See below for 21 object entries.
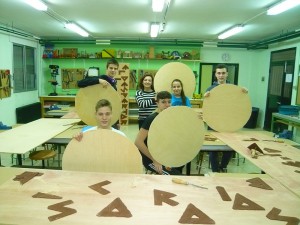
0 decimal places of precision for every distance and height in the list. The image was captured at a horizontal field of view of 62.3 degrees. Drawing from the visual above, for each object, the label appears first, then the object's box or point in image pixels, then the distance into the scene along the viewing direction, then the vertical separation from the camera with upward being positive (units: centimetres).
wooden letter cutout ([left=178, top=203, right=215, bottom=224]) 128 -70
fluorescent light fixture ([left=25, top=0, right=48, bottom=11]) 432 +132
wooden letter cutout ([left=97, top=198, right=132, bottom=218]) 132 -70
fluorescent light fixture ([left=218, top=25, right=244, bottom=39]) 621 +148
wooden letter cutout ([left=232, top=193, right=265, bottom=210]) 143 -69
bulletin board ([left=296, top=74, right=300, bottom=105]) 636 -18
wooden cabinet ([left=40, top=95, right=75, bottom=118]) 841 -77
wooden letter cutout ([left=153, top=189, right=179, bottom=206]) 146 -69
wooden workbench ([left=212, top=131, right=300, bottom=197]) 185 -66
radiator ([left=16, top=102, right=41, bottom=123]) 741 -108
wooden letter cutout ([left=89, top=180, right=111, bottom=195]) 156 -69
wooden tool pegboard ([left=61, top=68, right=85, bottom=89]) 899 +11
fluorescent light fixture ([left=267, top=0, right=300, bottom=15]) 403 +139
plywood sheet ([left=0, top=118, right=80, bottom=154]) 255 -69
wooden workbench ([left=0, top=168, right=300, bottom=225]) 130 -70
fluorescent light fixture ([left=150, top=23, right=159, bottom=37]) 611 +142
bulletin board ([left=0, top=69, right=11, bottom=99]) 642 -18
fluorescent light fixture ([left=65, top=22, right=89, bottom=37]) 621 +138
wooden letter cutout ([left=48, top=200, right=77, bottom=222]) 129 -71
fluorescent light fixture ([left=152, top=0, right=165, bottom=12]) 413 +135
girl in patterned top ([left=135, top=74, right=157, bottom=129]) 376 -23
